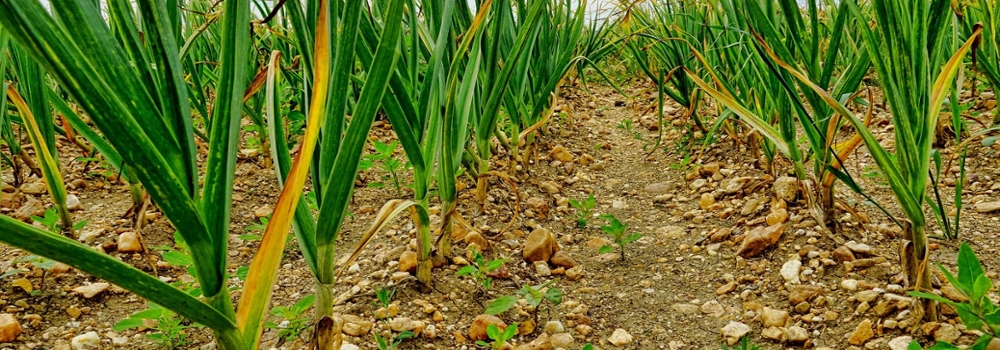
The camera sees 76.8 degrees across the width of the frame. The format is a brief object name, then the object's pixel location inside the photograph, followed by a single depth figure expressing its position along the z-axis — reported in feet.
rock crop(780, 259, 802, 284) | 4.19
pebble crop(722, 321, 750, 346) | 3.75
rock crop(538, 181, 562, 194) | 6.48
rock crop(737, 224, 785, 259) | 4.70
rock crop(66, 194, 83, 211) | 5.42
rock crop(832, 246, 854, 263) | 4.09
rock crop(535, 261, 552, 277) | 4.73
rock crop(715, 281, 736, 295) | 4.37
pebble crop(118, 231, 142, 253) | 4.61
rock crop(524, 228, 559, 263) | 4.83
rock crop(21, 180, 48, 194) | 5.69
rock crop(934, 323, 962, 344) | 3.07
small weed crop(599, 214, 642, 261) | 4.94
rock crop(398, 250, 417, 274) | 4.20
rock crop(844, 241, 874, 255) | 4.10
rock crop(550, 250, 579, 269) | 4.84
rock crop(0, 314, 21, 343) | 3.32
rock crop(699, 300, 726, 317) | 4.14
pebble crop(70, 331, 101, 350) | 3.37
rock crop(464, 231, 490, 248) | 4.76
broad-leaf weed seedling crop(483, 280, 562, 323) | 3.79
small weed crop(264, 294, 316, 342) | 3.37
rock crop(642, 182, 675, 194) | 6.79
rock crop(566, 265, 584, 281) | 4.74
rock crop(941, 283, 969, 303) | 3.37
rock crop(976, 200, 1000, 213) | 4.60
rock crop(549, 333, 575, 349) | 3.79
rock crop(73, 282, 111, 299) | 3.92
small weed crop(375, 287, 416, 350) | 3.31
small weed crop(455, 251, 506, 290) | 4.14
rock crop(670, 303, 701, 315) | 4.21
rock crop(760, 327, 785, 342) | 3.63
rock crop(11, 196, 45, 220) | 5.23
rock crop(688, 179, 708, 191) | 6.62
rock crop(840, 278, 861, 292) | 3.80
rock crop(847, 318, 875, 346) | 3.32
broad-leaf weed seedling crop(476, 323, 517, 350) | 3.43
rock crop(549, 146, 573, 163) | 7.64
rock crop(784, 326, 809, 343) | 3.53
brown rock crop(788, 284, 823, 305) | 3.89
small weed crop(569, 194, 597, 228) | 5.75
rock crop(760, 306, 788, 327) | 3.75
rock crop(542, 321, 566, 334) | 3.95
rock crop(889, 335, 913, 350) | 3.12
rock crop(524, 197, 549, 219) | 5.88
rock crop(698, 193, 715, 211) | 6.01
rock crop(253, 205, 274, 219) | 5.60
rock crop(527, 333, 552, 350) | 3.62
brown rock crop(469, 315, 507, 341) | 3.70
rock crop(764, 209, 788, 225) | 4.95
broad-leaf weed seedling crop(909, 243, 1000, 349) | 2.60
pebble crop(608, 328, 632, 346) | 3.86
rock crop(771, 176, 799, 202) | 5.19
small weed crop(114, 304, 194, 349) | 3.14
